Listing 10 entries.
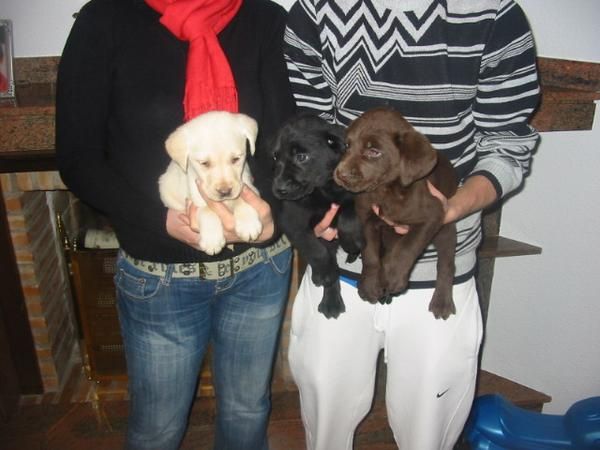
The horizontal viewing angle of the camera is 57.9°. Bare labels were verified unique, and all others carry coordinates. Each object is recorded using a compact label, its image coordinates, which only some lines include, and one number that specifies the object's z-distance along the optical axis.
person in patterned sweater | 1.22
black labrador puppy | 1.28
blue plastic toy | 2.05
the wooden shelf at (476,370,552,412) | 2.47
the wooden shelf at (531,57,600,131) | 1.94
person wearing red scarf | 1.20
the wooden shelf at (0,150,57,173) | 2.09
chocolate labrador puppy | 1.20
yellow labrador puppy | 1.18
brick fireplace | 2.32
